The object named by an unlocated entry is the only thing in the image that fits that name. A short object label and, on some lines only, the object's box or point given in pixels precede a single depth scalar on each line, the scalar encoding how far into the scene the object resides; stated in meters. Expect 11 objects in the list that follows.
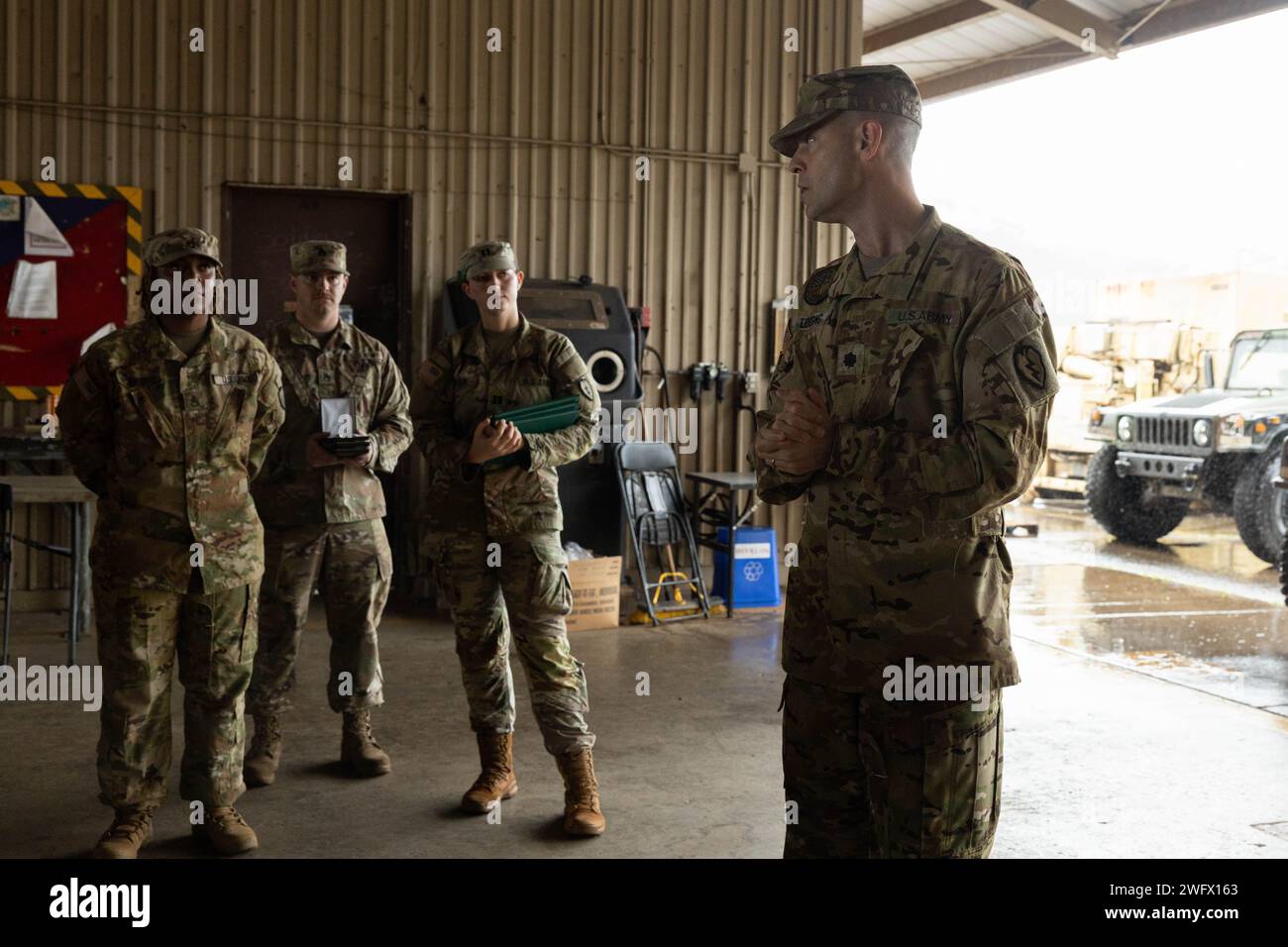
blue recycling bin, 7.61
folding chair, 7.33
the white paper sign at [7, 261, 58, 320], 6.71
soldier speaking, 2.09
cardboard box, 6.98
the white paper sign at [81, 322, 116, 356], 6.84
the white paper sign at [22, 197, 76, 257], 6.71
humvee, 9.73
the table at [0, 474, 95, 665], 5.54
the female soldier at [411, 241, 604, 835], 3.79
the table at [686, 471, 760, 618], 7.45
